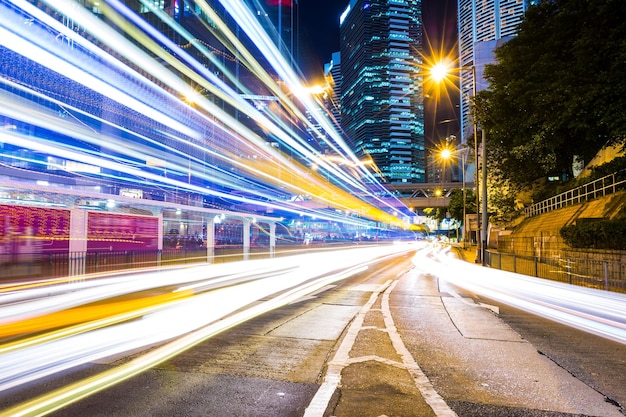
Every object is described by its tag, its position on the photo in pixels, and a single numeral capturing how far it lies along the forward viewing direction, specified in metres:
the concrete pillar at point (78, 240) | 16.61
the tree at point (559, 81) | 16.48
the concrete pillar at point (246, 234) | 31.24
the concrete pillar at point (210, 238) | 25.20
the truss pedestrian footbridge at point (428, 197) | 89.50
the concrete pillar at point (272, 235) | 35.61
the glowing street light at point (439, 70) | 21.06
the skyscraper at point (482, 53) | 88.06
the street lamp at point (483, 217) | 25.17
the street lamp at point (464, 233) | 38.37
